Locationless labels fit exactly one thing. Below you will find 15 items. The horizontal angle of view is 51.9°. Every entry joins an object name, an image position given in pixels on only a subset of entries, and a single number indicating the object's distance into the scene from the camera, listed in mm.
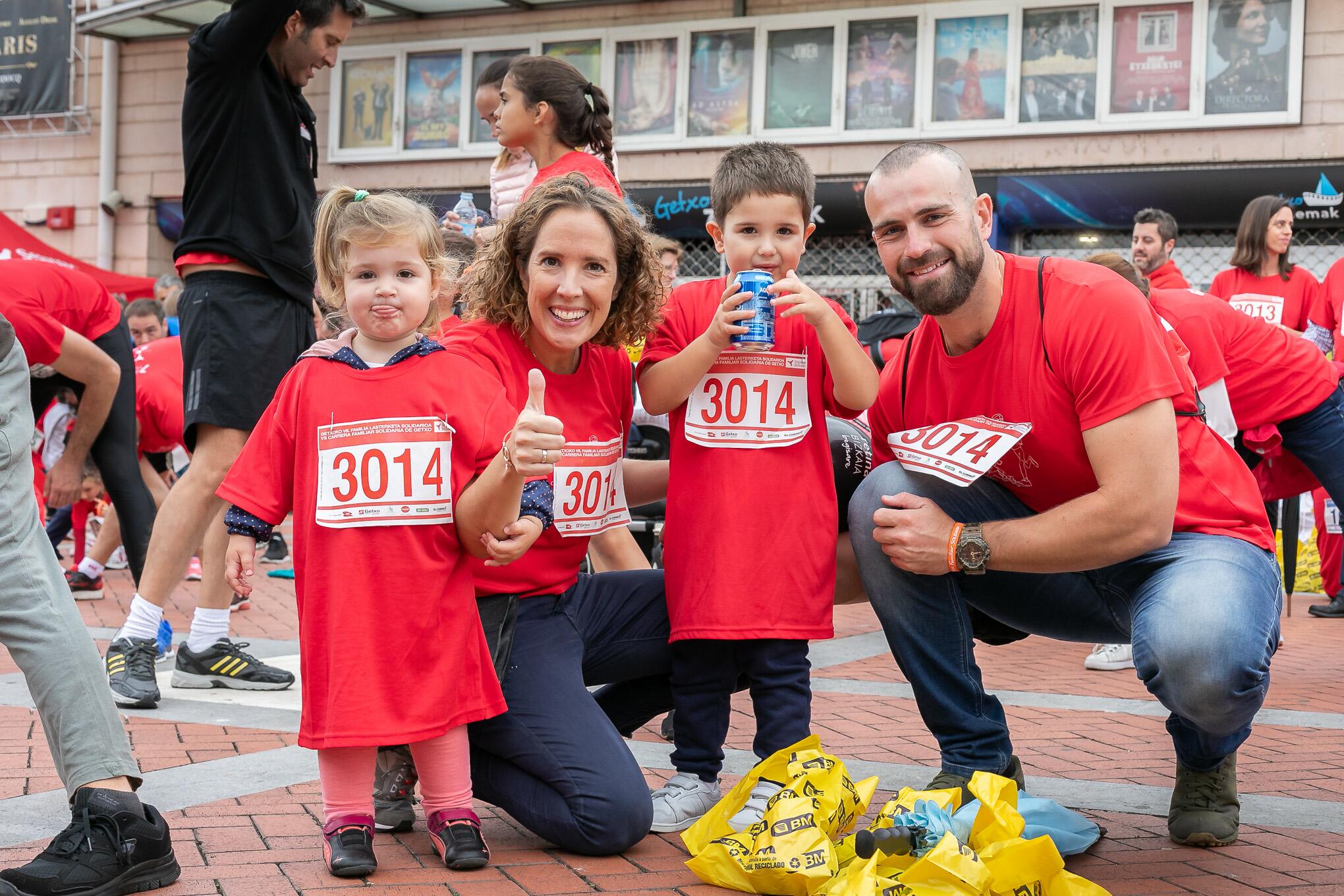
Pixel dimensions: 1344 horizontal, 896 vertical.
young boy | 3088
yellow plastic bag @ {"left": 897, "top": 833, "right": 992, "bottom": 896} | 2336
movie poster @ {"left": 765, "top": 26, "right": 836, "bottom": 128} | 14281
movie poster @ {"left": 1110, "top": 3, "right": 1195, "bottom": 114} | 12906
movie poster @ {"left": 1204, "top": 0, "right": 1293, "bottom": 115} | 12523
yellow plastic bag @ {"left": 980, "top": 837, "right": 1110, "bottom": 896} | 2391
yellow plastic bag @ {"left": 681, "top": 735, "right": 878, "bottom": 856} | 2752
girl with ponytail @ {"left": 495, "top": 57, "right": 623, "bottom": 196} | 4301
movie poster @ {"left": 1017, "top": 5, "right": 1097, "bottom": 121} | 13250
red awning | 12252
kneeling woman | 2934
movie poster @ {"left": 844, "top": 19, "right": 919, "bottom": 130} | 13961
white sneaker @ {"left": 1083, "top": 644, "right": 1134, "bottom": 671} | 5672
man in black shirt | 4422
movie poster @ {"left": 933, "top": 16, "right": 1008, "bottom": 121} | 13586
